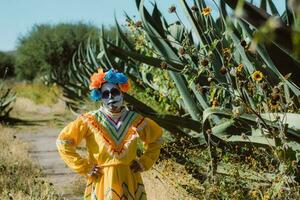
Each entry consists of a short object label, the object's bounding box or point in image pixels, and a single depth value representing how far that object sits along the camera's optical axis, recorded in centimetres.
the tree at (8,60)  5939
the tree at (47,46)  3794
